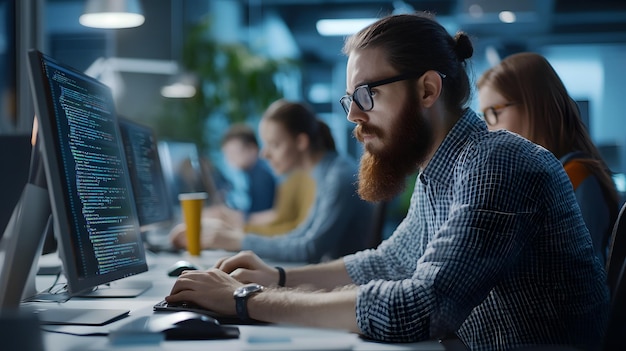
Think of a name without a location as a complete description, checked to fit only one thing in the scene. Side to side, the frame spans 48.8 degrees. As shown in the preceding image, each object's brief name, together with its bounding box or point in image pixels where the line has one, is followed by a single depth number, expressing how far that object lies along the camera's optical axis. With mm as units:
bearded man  1115
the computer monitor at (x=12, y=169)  1621
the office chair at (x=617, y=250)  1415
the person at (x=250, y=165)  5312
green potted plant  5656
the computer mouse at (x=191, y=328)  1071
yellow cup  2445
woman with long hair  2033
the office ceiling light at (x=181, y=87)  5609
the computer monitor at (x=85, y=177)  1163
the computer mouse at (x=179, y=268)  1853
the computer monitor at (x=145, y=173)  2115
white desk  999
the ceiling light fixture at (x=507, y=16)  5434
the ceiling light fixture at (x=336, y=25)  6090
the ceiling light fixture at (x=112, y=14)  3480
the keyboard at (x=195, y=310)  1252
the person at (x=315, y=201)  2654
